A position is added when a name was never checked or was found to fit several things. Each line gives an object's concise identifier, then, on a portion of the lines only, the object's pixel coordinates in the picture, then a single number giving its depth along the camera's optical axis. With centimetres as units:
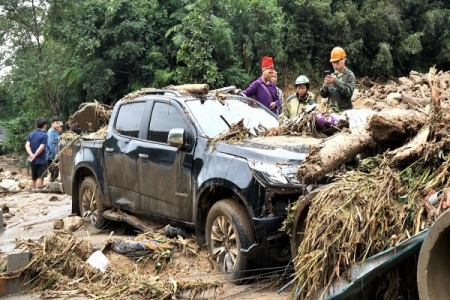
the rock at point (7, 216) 1053
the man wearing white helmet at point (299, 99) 805
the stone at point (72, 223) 800
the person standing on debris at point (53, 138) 1356
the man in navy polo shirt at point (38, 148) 1309
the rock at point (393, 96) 1557
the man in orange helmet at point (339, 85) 721
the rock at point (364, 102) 1573
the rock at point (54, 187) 1312
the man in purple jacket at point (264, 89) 851
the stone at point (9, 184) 1519
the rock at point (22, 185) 1496
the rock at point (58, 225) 803
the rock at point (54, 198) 1214
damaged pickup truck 512
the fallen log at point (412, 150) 369
